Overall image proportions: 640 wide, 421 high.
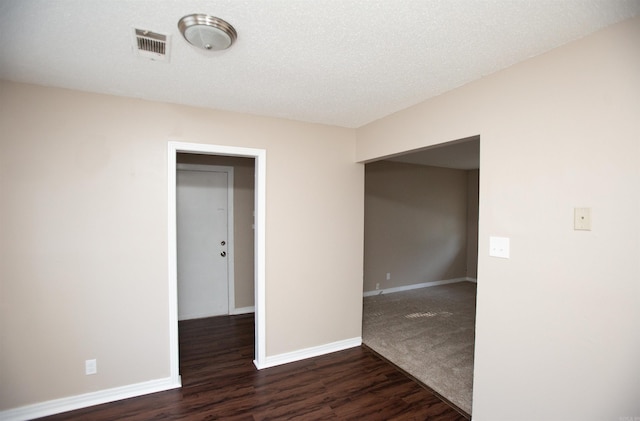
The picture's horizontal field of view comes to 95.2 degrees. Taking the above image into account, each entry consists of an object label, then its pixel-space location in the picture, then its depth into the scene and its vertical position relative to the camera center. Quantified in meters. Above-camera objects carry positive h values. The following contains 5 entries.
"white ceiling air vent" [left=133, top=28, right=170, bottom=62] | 1.51 +0.86
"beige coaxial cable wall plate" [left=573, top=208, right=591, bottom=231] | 1.49 -0.07
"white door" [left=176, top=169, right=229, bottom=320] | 3.97 -0.58
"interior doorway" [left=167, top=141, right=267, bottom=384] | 2.51 -0.35
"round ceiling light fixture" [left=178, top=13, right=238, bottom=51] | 1.37 +0.84
